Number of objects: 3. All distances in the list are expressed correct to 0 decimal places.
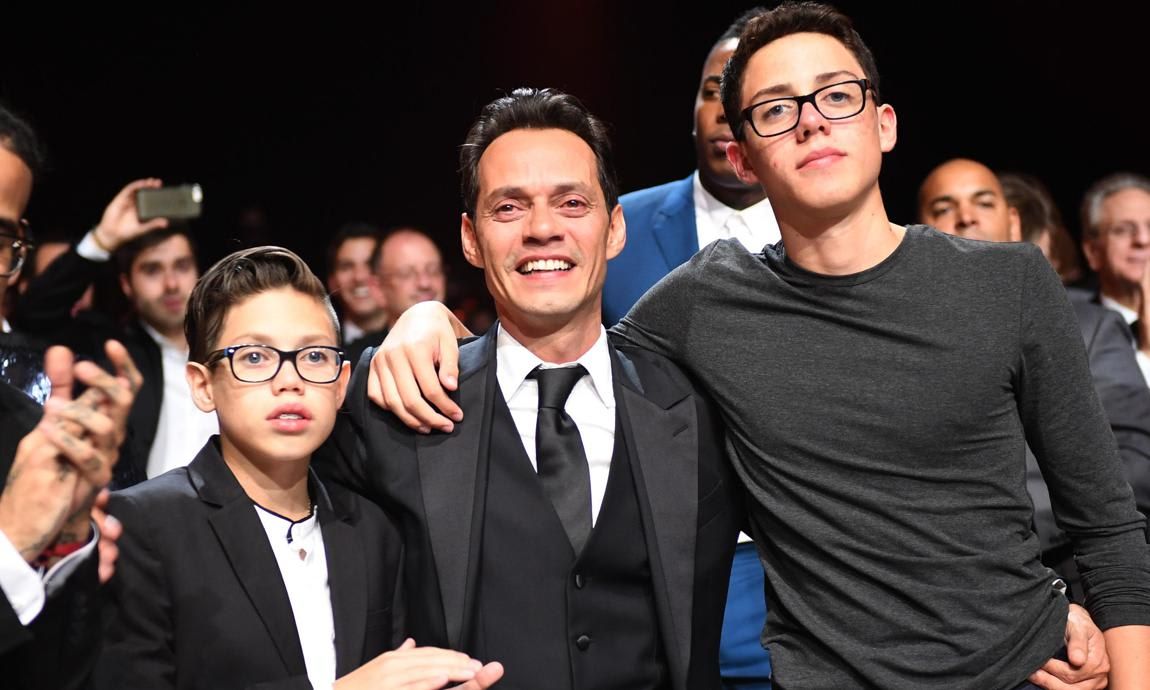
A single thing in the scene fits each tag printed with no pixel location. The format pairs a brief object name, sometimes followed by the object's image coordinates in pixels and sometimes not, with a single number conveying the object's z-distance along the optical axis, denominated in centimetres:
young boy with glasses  221
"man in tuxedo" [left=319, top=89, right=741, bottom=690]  226
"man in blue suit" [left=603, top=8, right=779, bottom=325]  285
